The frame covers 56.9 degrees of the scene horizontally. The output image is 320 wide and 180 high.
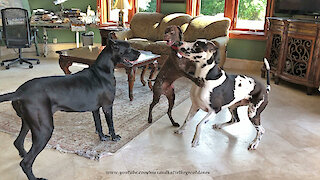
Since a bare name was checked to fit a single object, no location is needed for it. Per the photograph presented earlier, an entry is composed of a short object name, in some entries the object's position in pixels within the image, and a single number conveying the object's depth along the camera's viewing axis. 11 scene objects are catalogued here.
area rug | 2.52
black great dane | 1.90
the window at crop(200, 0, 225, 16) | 5.55
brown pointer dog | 2.54
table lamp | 5.67
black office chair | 4.99
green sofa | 4.99
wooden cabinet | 4.04
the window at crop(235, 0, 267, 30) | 5.30
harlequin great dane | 2.31
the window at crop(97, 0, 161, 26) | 6.18
